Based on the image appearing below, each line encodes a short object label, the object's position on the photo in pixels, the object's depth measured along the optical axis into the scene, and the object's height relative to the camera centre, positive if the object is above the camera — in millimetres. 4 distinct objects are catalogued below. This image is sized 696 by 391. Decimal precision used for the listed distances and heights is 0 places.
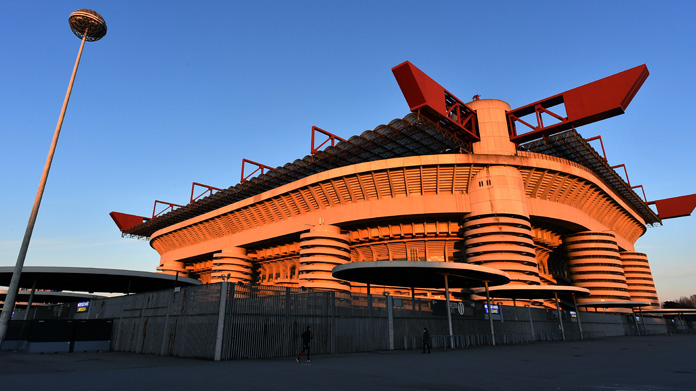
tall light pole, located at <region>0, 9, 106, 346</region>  18688 +10724
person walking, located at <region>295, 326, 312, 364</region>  16688 -75
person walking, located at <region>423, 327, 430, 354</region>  21609 -56
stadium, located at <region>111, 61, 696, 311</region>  43438 +16579
